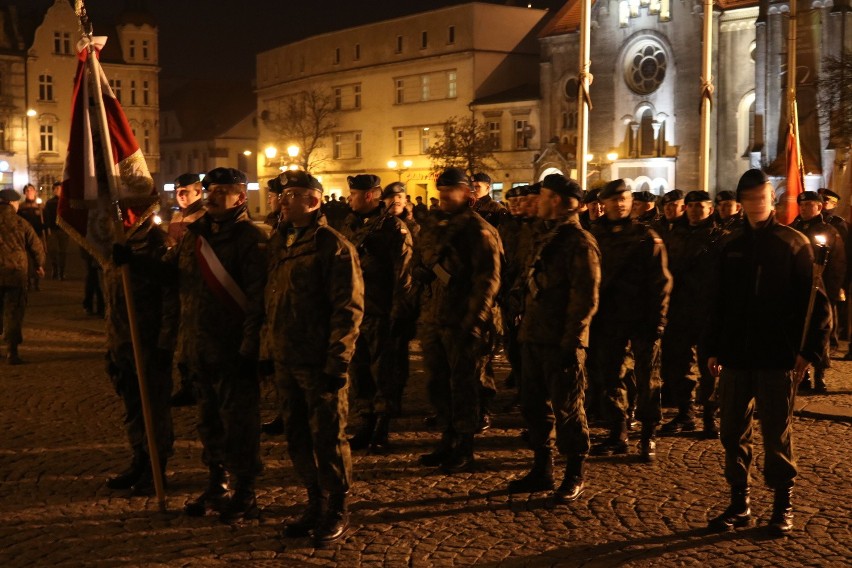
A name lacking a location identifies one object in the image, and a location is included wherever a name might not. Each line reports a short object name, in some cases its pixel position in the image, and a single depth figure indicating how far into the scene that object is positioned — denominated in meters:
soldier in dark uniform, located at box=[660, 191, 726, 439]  10.32
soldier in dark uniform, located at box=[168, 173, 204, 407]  7.47
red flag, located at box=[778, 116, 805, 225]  12.78
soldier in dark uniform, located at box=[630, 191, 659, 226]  11.16
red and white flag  7.74
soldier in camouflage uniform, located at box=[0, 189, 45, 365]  13.82
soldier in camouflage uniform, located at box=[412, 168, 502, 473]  8.17
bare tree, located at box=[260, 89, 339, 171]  75.06
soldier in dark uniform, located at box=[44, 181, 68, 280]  25.83
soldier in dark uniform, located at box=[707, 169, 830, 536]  6.80
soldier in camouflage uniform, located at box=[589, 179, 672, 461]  8.84
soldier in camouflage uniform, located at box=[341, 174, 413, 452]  9.16
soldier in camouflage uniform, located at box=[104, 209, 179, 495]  7.67
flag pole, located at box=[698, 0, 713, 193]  17.06
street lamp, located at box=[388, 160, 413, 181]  69.58
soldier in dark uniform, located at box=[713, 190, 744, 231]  10.95
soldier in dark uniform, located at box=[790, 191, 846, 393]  12.98
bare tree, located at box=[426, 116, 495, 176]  60.66
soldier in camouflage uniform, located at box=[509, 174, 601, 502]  7.39
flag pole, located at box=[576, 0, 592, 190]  18.12
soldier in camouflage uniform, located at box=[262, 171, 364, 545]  6.42
